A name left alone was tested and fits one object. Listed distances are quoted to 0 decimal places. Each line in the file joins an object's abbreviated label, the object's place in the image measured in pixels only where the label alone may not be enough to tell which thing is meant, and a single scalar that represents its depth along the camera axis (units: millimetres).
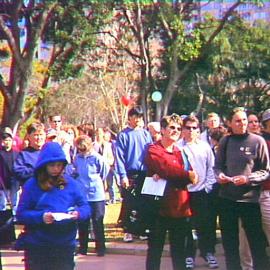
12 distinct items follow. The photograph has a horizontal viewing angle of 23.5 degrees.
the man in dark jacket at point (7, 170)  7988
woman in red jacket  6730
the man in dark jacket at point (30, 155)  8203
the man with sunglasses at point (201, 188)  7904
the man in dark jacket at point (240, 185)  6800
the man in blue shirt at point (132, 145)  9125
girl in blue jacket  5145
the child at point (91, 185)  9141
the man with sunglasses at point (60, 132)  11442
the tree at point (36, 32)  22797
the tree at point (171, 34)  28391
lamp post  29505
